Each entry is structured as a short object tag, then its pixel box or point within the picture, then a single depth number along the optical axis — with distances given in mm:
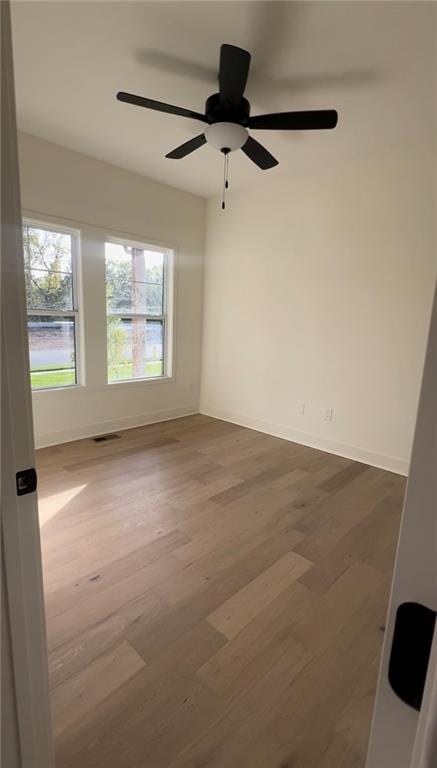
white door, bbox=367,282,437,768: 323
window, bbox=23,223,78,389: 3150
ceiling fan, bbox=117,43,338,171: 1775
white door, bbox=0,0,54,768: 622
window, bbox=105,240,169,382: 3756
